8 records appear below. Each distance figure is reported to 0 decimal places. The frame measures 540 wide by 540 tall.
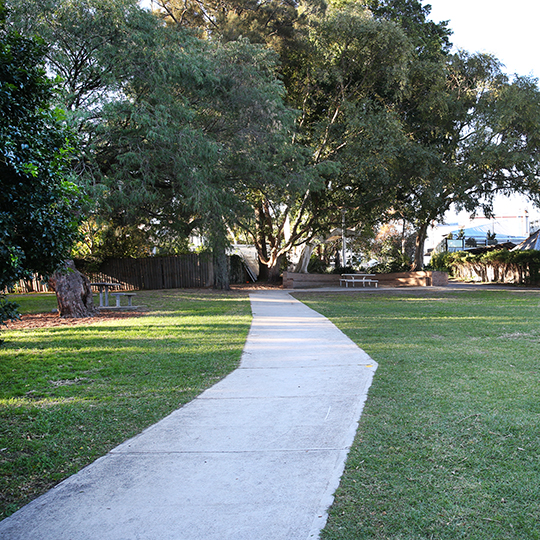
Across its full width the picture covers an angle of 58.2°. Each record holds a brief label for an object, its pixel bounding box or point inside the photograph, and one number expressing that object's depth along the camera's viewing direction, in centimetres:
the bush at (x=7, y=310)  348
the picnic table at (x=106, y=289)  1370
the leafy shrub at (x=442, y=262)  3366
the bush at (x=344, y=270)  2847
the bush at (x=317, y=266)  3312
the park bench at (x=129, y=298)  1359
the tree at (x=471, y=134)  1958
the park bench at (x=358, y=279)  2420
